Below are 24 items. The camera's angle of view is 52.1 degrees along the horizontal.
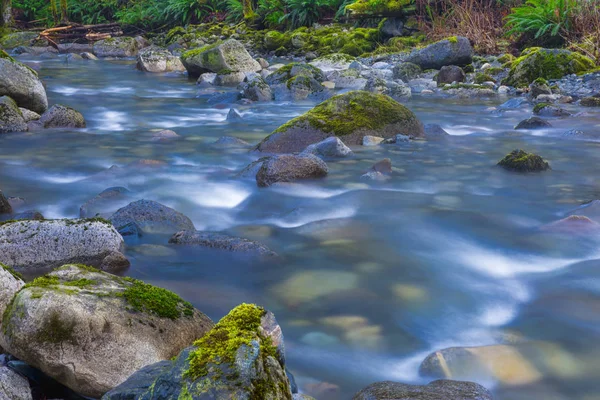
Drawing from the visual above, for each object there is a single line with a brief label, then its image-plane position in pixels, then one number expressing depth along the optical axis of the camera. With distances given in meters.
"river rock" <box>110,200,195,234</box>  4.91
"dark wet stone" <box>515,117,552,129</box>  9.20
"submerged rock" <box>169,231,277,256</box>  4.53
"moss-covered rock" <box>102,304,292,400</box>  1.84
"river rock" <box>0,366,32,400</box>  2.31
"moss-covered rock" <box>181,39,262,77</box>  16.47
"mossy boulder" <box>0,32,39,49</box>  27.11
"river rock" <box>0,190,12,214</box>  5.38
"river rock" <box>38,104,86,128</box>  9.69
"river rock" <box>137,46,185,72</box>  19.36
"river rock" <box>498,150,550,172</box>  6.78
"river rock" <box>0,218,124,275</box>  4.06
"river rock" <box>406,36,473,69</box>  14.98
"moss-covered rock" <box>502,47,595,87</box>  12.84
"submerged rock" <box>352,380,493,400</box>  2.50
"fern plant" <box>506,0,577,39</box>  15.35
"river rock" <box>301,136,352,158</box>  7.39
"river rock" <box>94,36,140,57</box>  25.08
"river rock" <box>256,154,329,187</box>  6.32
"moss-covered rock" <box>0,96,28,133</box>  9.23
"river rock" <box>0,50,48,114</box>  9.73
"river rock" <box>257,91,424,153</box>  7.88
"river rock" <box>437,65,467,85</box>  14.12
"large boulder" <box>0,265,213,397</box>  2.53
